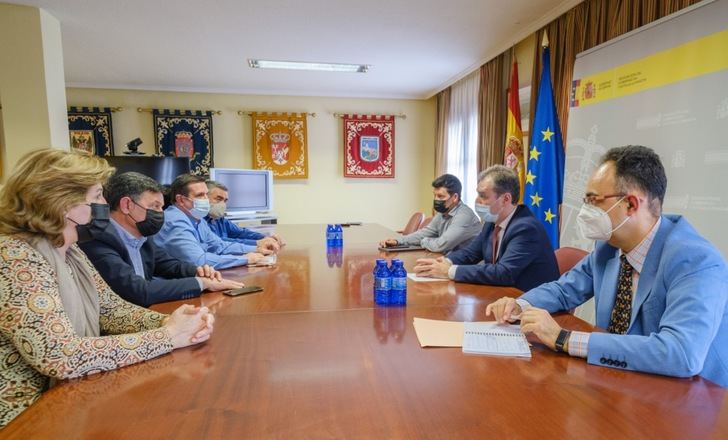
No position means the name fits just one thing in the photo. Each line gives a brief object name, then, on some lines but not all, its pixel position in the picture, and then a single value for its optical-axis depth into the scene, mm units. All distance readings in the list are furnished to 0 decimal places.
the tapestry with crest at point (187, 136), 5820
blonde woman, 952
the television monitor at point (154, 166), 4152
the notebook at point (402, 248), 2836
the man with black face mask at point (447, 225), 2799
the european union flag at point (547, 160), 3348
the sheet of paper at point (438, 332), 1185
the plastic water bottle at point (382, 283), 1551
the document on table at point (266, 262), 2336
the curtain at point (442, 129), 5898
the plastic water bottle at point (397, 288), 1550
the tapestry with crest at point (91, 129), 5590
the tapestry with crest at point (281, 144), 6074
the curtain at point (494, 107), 4395
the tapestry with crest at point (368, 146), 6324
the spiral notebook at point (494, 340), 1115
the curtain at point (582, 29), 2579
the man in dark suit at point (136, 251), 1554
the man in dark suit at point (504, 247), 1896
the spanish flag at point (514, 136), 3857
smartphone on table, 1722
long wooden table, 774
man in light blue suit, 983
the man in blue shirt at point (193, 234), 2234
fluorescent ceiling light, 4586
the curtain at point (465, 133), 5090
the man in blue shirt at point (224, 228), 2836
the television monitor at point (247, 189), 4969
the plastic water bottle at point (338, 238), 2998
